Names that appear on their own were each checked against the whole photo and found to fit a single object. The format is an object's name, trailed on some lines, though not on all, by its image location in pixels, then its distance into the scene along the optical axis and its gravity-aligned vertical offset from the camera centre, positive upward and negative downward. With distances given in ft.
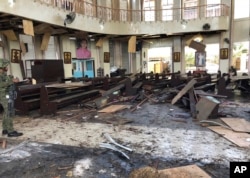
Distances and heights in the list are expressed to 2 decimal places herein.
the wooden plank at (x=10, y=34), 29.76 +5.41
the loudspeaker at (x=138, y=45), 53.57 +6.22
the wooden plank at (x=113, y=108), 21.06 -3.84
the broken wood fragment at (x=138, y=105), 21.36 -3.83
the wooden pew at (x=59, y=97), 19.98 -2.78
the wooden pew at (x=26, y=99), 20.11 -2.69
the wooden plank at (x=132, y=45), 44.88 +5.23
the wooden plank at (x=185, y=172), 8.56 -4.23
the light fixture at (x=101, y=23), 39.40 +8.73
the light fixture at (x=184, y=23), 43.51 +9.31
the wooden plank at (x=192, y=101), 18.03 -2.96
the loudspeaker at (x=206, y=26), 42.29 +8.36
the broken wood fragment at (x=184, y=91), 20.93 -2.18
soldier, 13.79 -1.65
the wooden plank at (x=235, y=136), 11.67 -4.06
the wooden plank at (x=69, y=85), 23.34 -1.57
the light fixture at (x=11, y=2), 23.00 +7.59
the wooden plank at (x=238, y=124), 13.75 -3.87
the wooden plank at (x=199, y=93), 20.59 -2.39
